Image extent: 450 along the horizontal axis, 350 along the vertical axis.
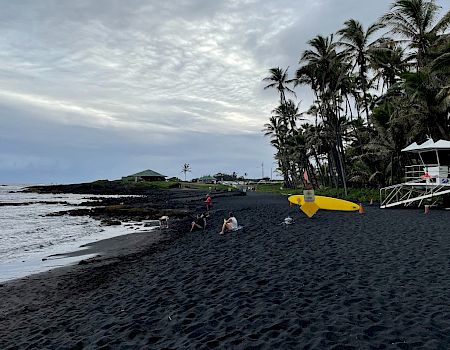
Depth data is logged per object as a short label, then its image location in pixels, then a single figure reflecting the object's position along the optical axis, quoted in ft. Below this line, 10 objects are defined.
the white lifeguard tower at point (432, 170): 72.59
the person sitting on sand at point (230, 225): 54.03
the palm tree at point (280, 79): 184.75
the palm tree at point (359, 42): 115.34
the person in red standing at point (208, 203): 104.74
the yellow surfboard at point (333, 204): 73.67
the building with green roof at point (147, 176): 343.46
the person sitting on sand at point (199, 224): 63.41
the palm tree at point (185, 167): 527.81
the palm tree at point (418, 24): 92.38
